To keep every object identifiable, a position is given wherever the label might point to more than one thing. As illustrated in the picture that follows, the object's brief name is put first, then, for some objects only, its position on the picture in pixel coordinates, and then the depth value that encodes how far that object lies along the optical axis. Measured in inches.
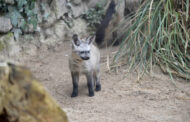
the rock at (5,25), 501.4
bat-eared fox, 408.2
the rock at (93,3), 692.8
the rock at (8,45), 512.1
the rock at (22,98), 142.8
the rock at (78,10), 658.2
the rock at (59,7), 609.0
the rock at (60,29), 624.6
